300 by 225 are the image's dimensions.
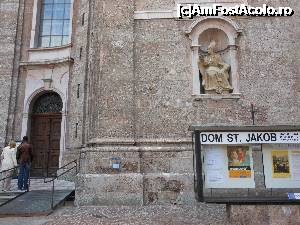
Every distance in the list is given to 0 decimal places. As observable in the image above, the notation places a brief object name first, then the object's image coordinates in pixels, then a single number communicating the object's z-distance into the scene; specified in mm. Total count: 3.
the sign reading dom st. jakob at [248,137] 5621
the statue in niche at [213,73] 10320
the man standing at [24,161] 10470
